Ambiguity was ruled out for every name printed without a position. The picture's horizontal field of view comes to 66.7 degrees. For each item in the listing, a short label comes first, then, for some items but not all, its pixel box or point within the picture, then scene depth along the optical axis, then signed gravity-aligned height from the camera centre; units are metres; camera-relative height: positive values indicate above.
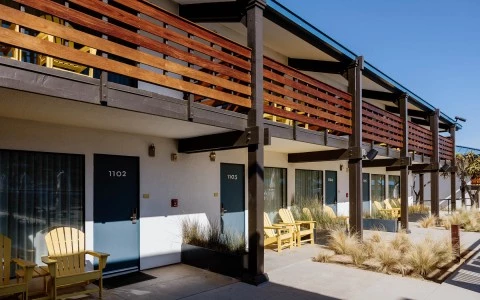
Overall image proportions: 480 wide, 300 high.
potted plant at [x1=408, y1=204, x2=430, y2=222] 15.78 -2.17
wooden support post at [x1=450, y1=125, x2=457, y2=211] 18.62 -0.46
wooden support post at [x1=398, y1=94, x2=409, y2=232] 12.48 -0.16
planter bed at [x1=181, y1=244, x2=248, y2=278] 6.51 -1.82
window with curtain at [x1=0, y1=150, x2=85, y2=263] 5.69 -0.49
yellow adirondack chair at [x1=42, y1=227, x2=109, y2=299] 4.98 -1.38
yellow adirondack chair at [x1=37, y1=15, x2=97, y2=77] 4.80 +1.45
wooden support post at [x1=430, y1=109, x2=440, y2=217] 15.88 +0.14
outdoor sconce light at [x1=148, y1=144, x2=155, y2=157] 7.49 +0.32
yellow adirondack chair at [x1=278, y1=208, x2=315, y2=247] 9.48 -1.68
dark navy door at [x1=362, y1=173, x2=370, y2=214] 16.97 -1.33
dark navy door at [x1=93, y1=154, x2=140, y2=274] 6.72 -0.86
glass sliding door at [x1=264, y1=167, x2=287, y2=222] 10.81 -0.80
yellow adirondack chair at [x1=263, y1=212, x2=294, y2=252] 8.77 -1.78
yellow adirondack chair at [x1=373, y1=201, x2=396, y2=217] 14.88 -1.93
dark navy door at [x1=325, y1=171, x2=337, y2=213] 13.89 -0.97
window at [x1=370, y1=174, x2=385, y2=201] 17.88 -1.19
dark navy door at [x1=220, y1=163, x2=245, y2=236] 9.20 -0.83
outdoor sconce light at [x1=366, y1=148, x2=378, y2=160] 10.38 +0.29
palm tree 19.92 -0.22
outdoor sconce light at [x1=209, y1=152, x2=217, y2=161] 8.82 +0.22
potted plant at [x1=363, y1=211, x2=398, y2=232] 12.20 -2.04
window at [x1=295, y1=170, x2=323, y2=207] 12.10 -0.82
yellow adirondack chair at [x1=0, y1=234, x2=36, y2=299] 4.55 -1.38
